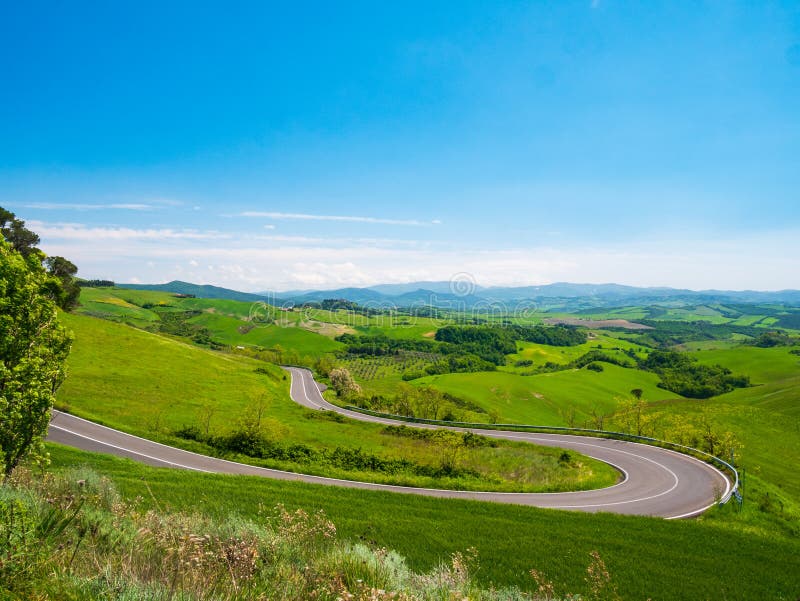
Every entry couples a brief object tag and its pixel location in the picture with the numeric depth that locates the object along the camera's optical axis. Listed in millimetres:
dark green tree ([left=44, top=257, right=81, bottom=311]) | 69250
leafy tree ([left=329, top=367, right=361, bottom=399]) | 76938
